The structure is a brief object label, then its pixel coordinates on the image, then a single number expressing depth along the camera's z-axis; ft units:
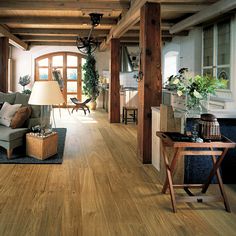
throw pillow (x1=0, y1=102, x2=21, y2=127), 14.40
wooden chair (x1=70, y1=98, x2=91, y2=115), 30.43
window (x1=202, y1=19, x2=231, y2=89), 18.00
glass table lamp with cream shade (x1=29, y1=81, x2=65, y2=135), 13.32
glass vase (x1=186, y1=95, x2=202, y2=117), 9.23
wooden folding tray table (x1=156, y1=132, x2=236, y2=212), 8.42
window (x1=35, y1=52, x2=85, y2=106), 35.14
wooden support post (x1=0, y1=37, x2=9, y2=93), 23.17
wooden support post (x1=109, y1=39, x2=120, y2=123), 24.87
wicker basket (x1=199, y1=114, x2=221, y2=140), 8.74
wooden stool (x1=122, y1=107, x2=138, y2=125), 24.79
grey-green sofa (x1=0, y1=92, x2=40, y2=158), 13.44
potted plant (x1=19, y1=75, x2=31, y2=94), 32.77
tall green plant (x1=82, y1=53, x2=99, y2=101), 32.58
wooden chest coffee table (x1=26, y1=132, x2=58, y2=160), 13.41
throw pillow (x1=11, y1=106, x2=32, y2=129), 14.11
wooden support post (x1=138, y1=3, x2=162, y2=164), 12.97
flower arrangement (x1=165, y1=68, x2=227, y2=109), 9.11
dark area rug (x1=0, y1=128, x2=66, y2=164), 13.12
